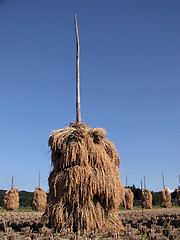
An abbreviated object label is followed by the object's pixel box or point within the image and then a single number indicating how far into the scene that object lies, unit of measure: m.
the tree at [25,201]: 38.74
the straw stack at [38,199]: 25.67
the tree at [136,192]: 48.62
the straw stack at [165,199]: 34.44
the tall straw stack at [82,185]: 5.79
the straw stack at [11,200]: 24.36
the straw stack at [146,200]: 31.60
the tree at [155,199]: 49.75
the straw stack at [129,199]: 29.75
